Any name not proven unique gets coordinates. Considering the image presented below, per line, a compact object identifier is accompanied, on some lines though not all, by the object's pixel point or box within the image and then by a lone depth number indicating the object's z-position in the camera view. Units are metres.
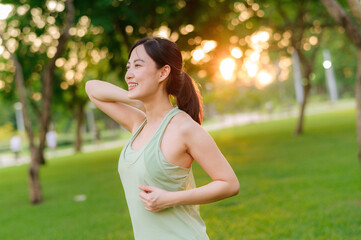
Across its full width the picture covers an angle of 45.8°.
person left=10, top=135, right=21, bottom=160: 28.98
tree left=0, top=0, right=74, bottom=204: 9.77
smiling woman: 1.83
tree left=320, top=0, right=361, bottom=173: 6.11
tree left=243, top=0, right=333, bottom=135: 19.00
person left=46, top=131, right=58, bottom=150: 33.63
